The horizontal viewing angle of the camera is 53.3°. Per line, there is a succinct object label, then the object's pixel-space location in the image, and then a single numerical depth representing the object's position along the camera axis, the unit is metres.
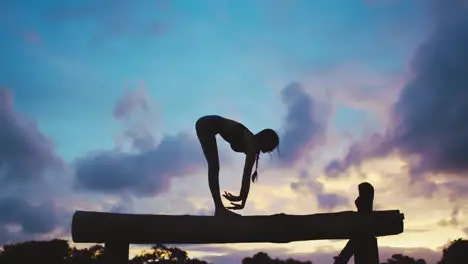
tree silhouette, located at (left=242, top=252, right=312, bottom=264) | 22.48
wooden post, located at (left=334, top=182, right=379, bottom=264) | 6.48
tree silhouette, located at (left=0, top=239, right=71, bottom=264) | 39.81
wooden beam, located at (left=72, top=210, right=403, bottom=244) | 6.34
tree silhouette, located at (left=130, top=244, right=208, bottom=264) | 26.57
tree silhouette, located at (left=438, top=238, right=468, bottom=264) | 32.33
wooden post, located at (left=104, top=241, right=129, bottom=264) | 6.51
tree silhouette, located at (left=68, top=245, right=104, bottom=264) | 37.40
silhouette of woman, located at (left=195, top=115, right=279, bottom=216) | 6.56
